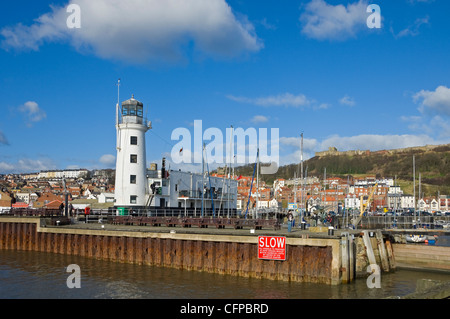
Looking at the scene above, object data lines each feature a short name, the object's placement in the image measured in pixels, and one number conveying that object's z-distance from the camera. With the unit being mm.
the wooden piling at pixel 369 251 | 27797
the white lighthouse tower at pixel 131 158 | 52625
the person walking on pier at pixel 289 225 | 33125
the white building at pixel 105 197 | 77062
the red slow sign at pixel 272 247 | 26656
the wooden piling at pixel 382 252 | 30406
